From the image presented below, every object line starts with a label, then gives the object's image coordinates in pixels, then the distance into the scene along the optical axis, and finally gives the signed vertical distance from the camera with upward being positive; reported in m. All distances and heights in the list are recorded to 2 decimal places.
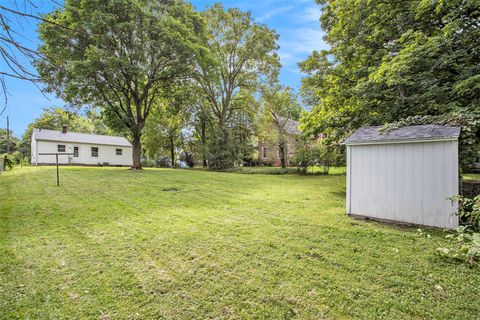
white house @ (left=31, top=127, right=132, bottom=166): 21.75 +0.98
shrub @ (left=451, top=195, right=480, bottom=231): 2.74 -0.72
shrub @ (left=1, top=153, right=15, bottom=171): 14.58 -0.29
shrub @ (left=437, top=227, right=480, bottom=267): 2.97 -1.28
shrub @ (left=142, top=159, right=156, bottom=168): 26.02 -0.83
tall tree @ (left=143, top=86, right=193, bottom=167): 22.22 +2.70
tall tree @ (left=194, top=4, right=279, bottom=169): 19.83 +8.80
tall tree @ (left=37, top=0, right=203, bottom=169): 12.66 +6.32
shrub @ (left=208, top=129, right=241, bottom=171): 20.14 +0.29
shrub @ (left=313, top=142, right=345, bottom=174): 9.38 +0.16
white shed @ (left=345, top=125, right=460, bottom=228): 3.99 -0.37
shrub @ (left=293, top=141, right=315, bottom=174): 15.34 -0.09
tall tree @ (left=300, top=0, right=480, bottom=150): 5.96 +2.78
